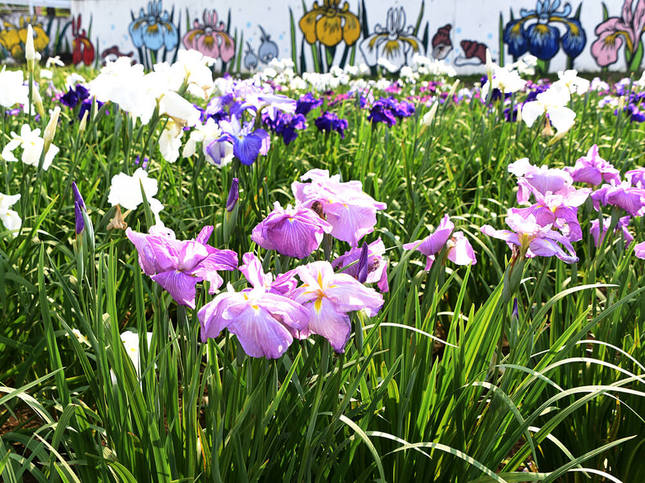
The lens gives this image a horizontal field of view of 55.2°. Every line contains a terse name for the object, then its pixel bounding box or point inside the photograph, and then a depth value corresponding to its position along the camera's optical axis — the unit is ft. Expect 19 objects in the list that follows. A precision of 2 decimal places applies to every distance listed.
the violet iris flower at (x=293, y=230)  2.70
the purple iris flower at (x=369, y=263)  2.90
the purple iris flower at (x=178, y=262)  2.66
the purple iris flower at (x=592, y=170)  4.81
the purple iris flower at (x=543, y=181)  4.06
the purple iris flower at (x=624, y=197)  4.33
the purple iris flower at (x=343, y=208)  3.02
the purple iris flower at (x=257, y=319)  2.30
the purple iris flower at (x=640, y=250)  3.91
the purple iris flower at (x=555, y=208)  3.85
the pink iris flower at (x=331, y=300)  2.47
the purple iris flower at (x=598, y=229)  5.03
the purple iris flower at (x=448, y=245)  3.50
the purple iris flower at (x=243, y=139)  5.12
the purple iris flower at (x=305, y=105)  9.16
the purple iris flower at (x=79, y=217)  3.02
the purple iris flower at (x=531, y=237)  3.35
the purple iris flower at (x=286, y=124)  8.04
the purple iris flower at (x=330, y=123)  9.61
